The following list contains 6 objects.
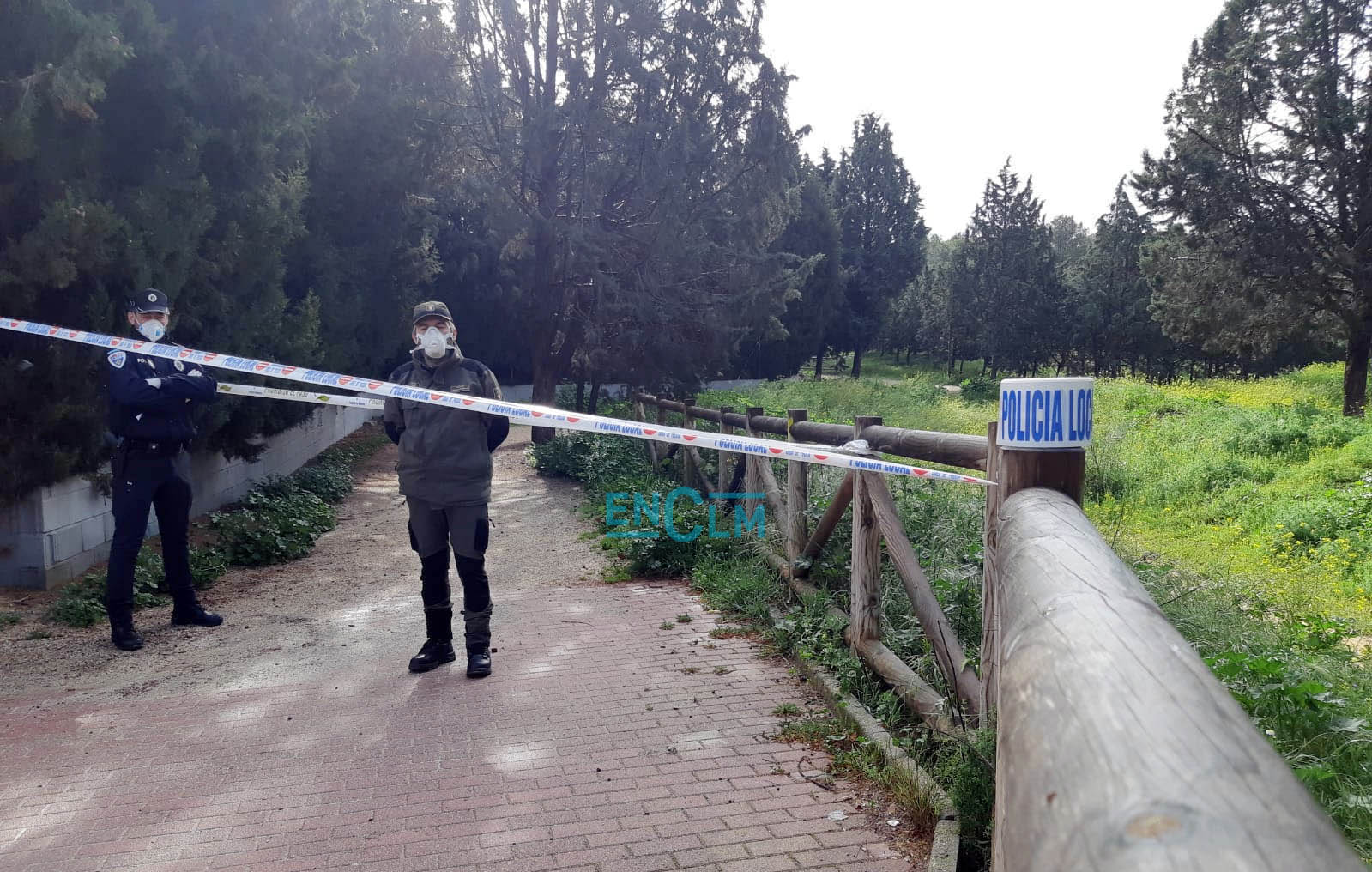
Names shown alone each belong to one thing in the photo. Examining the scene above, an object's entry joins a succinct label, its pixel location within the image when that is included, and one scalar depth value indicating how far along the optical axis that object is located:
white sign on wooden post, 2.23
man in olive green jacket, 4.86
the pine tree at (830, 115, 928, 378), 47.75
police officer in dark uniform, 5.42
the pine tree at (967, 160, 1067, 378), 39.62
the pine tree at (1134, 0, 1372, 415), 19.86
